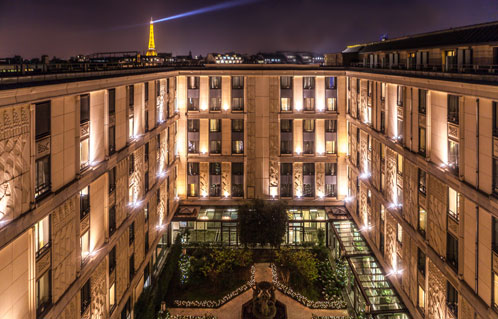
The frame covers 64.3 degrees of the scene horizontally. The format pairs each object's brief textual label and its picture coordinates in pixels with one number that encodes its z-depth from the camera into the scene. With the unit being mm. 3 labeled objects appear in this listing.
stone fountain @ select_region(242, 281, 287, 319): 29125
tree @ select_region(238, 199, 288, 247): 38344
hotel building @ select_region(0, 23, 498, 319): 15461
